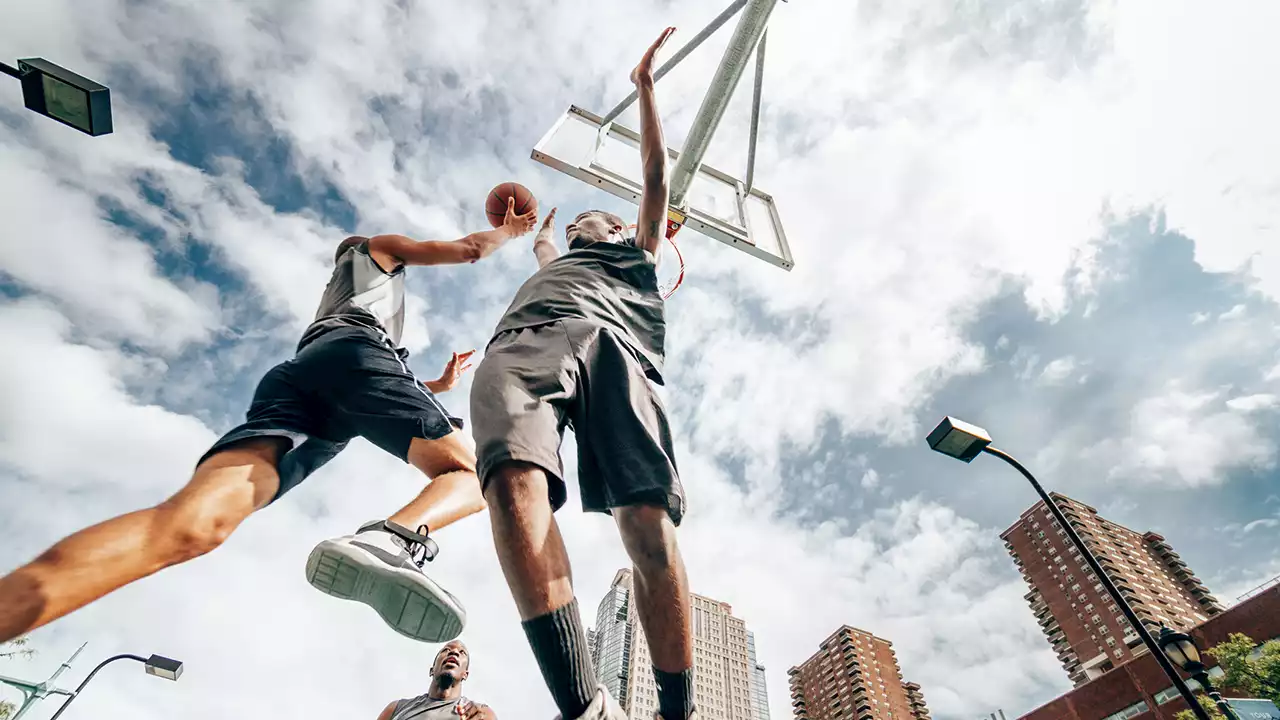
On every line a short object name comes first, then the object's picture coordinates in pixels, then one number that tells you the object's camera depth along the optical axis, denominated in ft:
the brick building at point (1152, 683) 127.44
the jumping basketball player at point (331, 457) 5.33
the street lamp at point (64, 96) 16.44
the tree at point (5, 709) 66.23
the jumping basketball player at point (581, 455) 4.57
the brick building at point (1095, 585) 237.45
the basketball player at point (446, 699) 13.58
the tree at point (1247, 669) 93.86
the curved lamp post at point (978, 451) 28.12
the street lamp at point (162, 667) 36.70
